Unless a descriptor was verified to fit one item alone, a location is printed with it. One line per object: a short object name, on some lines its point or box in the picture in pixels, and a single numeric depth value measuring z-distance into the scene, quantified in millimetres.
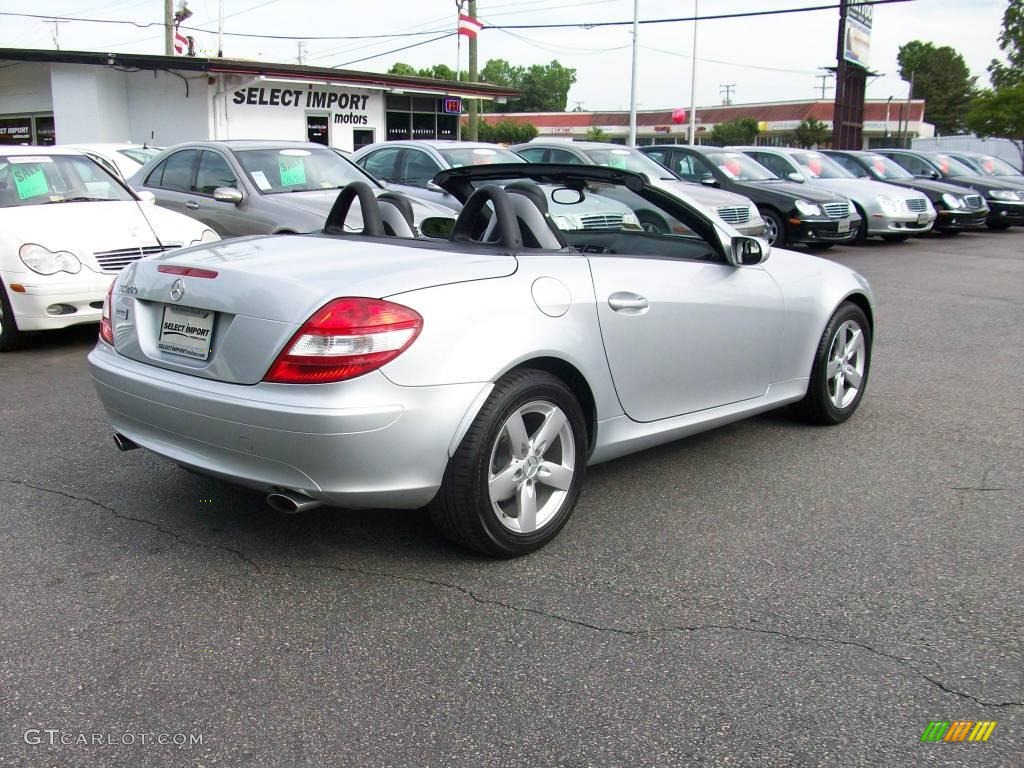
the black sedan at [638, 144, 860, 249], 14438
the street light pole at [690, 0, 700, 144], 51506
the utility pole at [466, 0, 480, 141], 29750
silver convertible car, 3141
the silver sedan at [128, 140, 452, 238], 8953
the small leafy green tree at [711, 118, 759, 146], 74250
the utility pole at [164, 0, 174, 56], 30938
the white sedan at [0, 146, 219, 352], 6938
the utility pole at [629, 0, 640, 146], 35625
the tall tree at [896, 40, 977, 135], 103438
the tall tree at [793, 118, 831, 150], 70062
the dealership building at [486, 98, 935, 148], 75562
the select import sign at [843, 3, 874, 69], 30734
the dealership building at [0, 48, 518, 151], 25094
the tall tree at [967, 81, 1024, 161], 35156
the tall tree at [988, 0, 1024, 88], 60188
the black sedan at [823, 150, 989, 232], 17734
